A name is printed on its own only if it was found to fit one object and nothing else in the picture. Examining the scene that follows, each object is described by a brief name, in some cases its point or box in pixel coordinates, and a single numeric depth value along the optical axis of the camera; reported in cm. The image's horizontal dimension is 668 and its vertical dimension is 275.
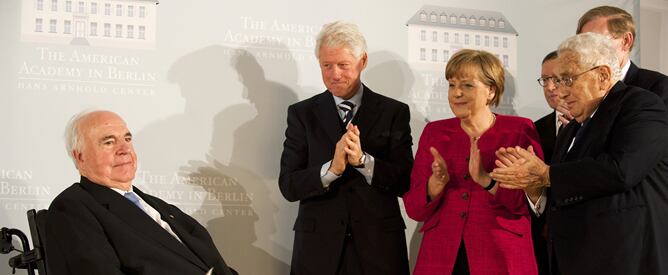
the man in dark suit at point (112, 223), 269
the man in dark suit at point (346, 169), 335
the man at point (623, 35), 306
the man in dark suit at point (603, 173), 256
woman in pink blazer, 292
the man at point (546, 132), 353
